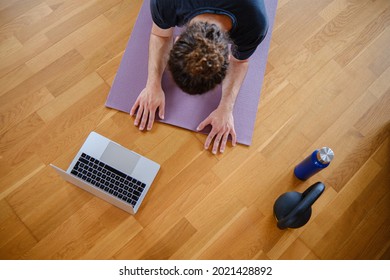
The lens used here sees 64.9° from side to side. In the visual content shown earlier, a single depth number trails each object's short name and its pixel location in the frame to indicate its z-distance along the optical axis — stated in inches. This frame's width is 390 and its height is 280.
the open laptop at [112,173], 42.9
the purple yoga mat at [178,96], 49.3
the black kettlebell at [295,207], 38.2
